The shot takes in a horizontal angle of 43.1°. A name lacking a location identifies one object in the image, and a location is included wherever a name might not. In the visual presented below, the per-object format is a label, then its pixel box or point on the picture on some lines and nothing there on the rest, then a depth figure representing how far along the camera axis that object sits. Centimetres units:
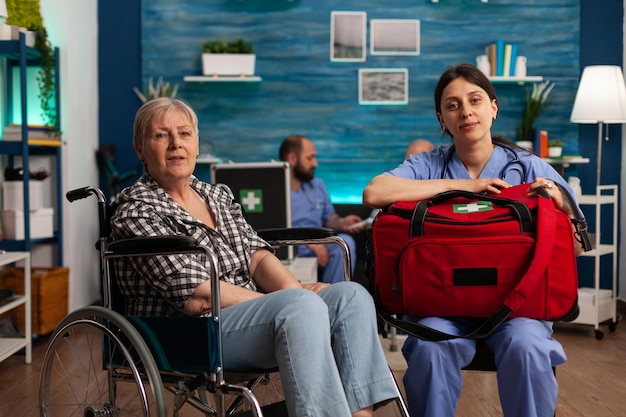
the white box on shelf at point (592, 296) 455
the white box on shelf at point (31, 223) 392
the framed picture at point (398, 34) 539
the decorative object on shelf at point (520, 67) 521
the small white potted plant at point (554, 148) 512
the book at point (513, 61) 523
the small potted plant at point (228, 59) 523
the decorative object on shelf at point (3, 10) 367
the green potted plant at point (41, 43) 405
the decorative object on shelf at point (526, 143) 518
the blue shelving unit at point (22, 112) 384
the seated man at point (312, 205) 450
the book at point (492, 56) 524
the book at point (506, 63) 522
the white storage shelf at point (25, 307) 355
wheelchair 177
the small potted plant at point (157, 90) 528
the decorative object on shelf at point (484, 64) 522
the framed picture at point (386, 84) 541
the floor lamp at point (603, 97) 473
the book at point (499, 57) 520
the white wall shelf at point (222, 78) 520
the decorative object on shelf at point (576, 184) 494
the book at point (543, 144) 517
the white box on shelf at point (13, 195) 400
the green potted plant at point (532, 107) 528
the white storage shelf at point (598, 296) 450
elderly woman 171
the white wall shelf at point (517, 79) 517
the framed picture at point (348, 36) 539
